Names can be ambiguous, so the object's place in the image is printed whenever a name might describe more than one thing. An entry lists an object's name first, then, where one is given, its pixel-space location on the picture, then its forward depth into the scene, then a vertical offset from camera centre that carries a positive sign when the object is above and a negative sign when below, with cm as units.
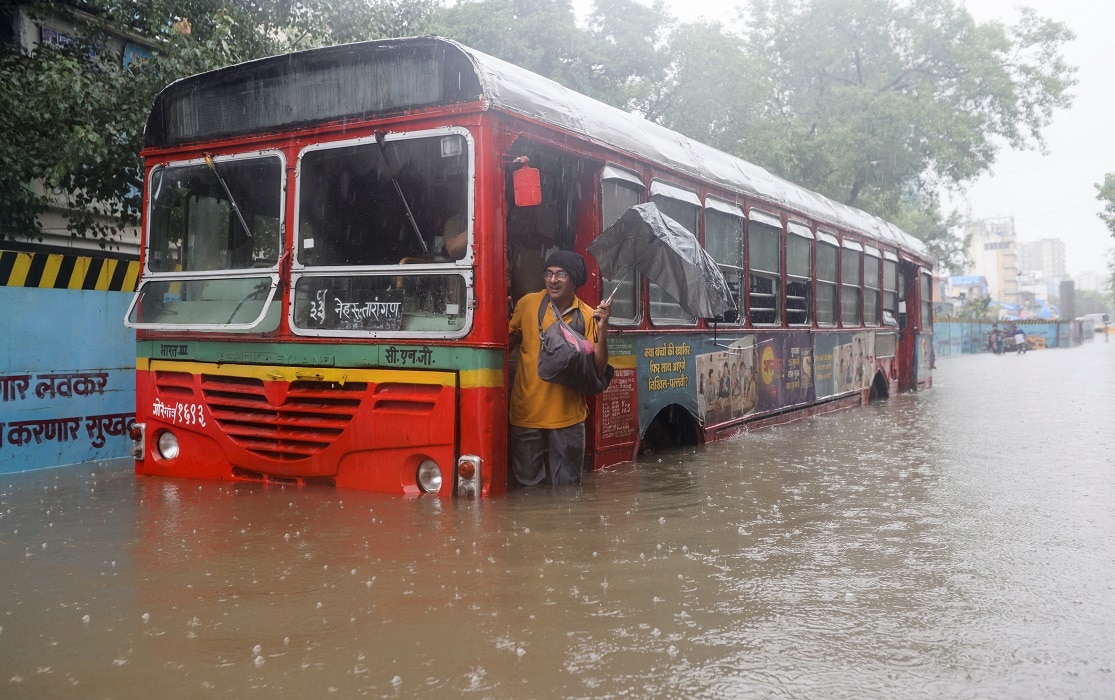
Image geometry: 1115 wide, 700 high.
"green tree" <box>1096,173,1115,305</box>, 3819 +532
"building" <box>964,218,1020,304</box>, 11925 +901
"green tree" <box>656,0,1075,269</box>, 2483 +675
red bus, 552 +50
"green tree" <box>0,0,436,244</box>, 849 +239
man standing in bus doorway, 594 -37
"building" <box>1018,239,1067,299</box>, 13774 +603
